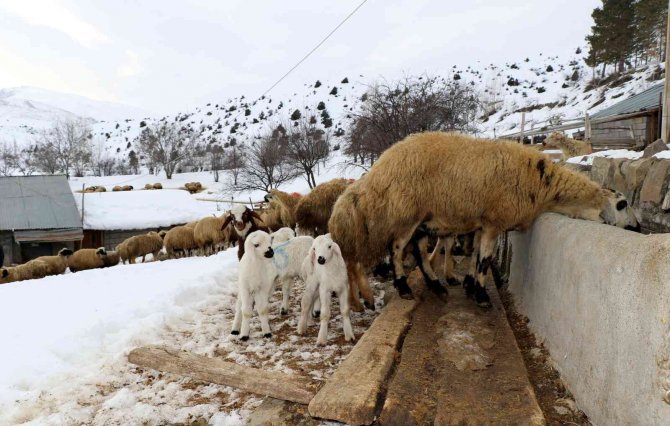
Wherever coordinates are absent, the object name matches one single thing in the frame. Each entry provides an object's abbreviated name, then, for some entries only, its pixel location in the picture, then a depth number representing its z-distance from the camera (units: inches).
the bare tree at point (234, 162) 1923.2
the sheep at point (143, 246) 823.7
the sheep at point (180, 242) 794.8
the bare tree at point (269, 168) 1339.8
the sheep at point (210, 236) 743.1
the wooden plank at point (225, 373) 141.5
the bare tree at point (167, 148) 2465.6
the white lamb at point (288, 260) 236.5
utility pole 278.1
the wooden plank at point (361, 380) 123.0
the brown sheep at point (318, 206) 354.6
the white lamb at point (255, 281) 211.3
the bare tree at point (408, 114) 549.6
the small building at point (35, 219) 1001.5
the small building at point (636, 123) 493.4
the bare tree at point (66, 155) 2425.0
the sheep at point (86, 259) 713.6
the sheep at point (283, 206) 474.3
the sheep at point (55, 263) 662.6
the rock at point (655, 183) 204.4
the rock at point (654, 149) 258.5
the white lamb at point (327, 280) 199.0
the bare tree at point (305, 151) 1229.7
